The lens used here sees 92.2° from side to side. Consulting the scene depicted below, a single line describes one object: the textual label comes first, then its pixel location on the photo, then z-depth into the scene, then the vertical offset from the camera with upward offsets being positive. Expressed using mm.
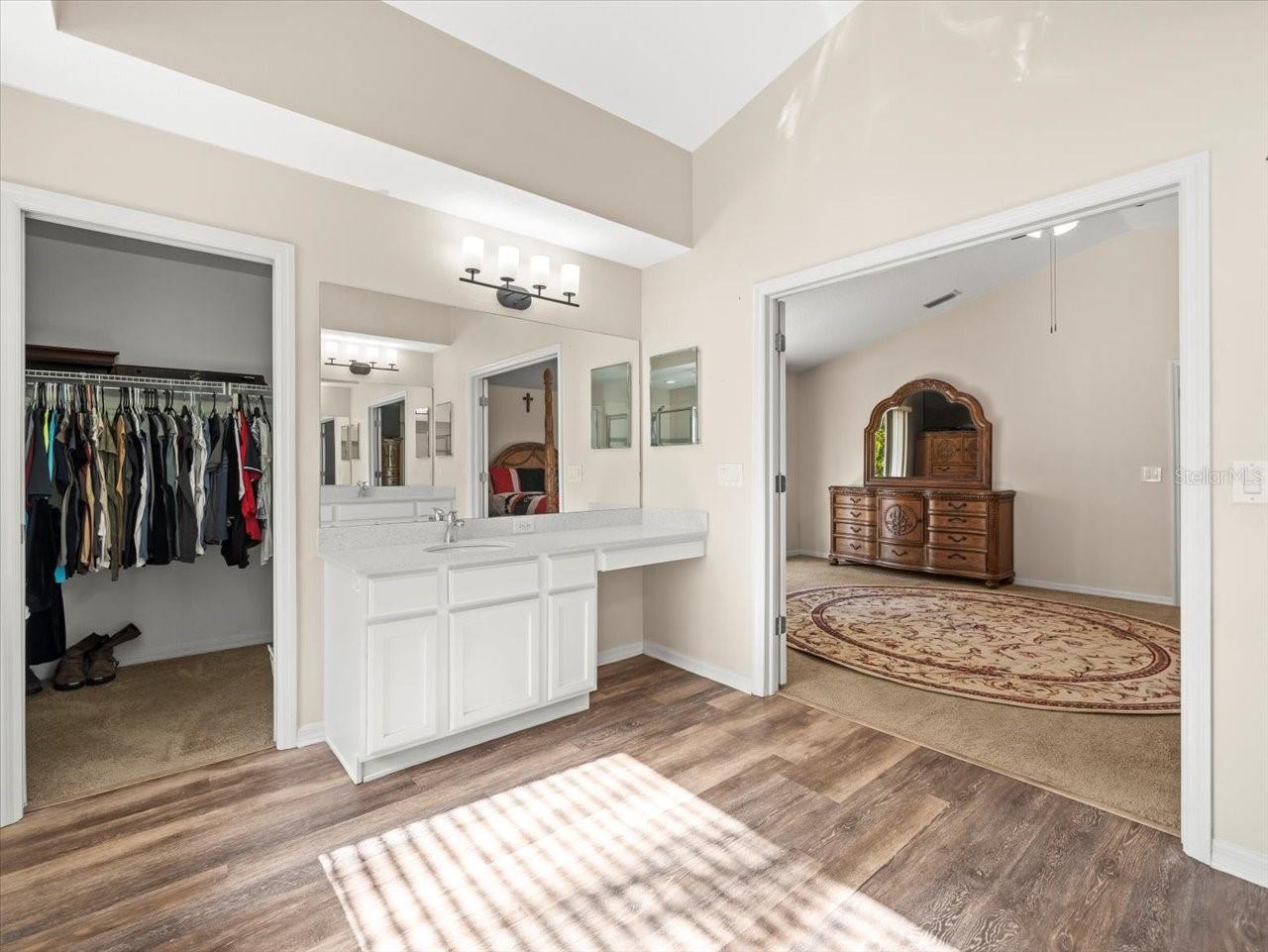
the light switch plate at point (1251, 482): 1729 -40
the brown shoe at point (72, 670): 3169 -1016
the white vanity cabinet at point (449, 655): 2299 -751
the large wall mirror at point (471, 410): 2748 +335
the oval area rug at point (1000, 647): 3176 -1144
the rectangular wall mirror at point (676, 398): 3490 +441
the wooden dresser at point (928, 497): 5934 -273
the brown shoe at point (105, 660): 3270 -1006
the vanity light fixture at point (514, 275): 3025 +1048
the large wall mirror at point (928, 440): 6246 +335
